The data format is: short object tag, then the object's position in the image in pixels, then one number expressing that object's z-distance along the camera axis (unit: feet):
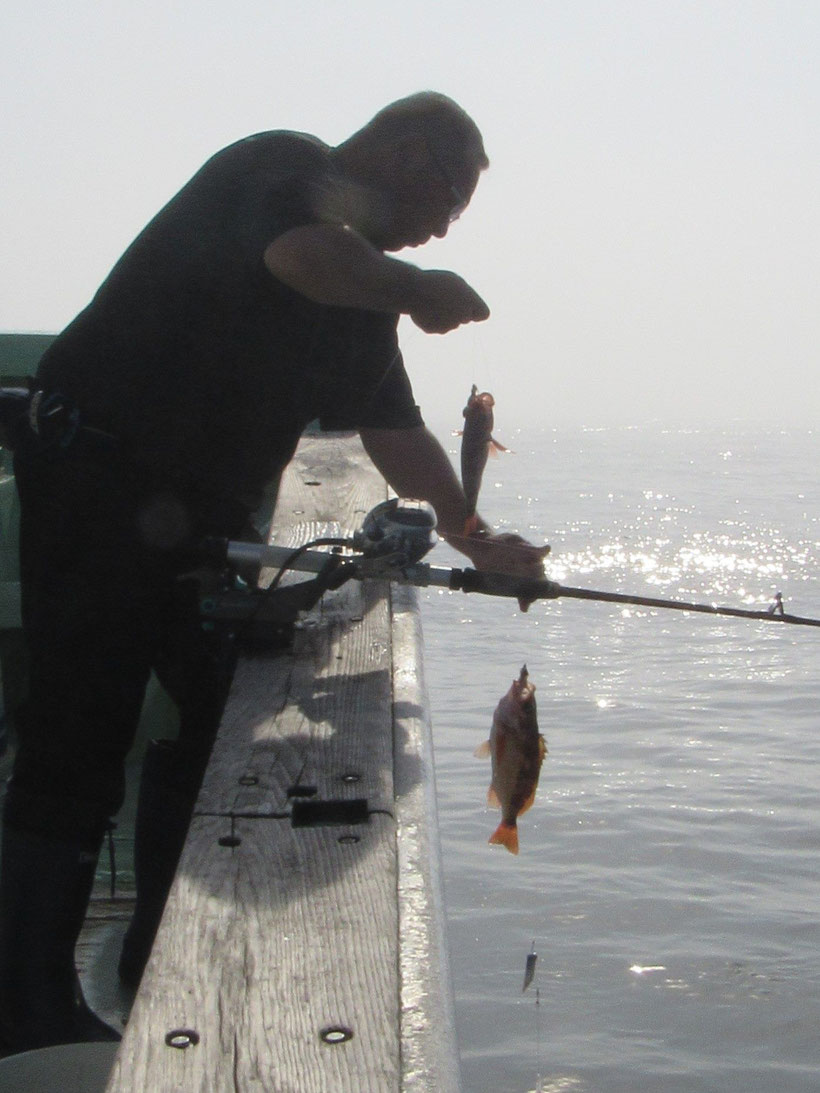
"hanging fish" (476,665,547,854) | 11.71
